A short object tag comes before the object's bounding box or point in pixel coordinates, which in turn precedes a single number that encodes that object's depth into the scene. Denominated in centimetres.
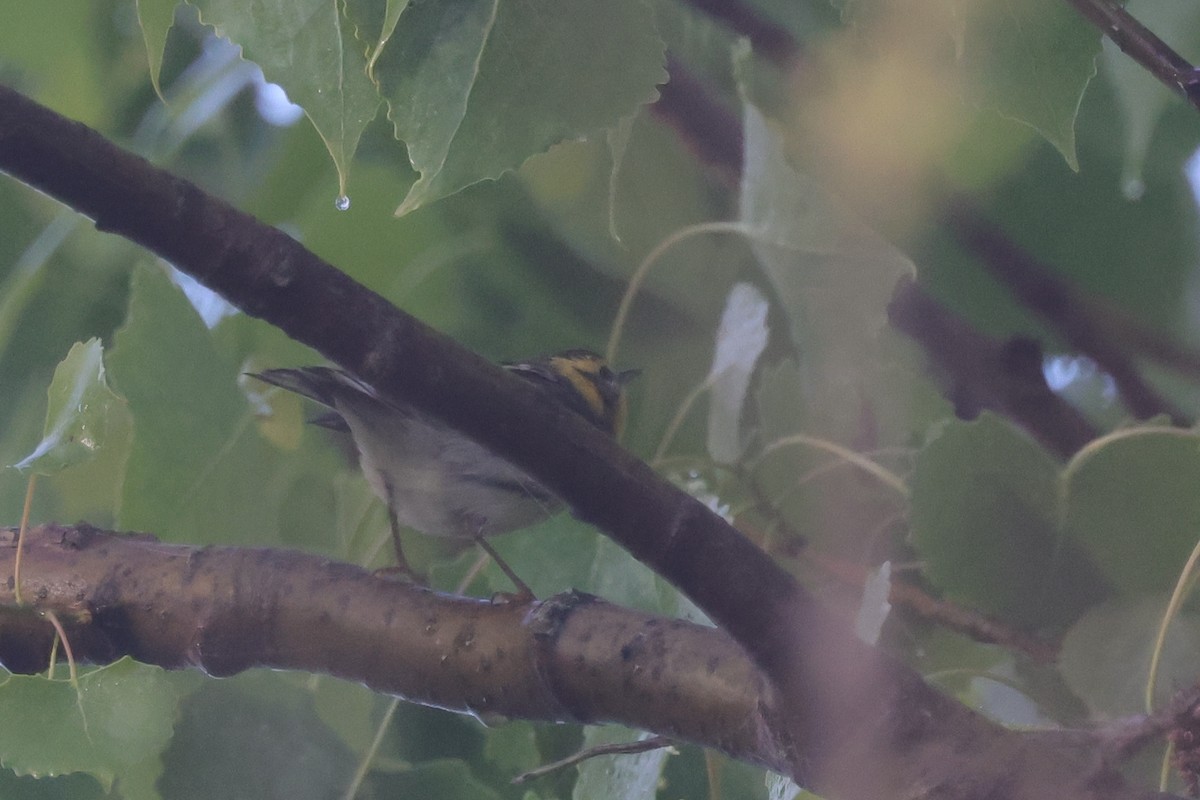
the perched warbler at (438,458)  641
